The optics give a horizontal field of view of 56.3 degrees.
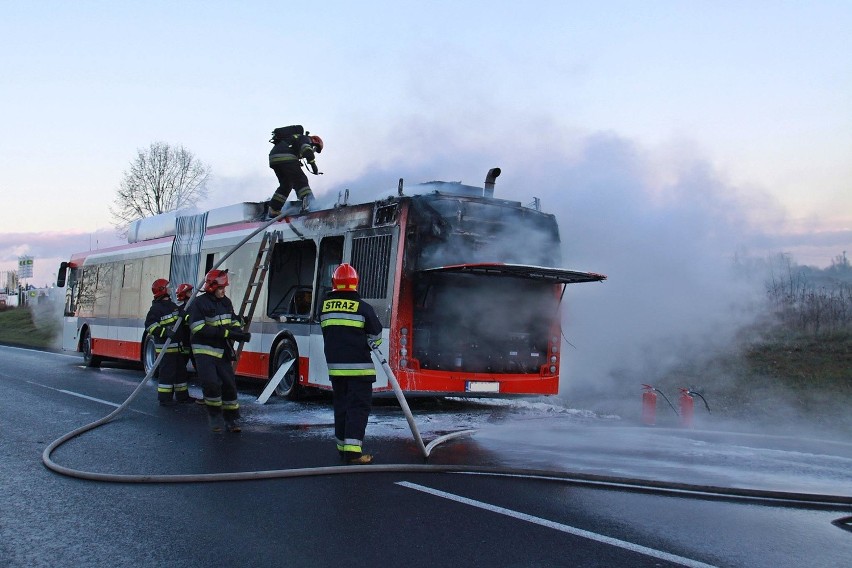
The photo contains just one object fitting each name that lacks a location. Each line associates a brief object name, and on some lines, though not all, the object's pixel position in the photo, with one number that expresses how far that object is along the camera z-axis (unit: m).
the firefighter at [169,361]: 11.35
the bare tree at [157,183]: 42.41
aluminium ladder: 12.59
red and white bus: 10.29
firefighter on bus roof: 13.30
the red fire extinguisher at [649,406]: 10.75
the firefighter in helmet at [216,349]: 8.83
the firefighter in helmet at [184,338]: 11.40
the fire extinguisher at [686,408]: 10.42
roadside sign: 44.56
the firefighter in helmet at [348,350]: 7.06
